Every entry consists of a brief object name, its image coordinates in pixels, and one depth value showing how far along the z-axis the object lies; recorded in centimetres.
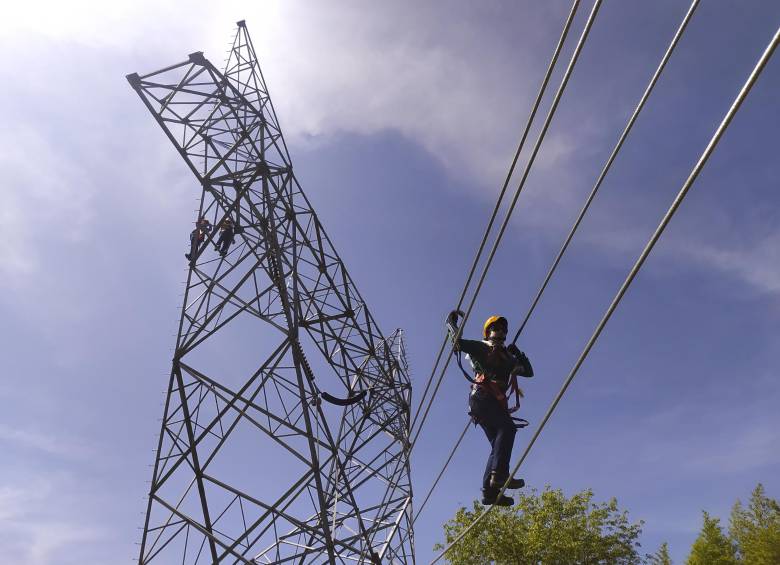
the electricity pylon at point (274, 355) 759
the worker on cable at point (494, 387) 476
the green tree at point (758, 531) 2079
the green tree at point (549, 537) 1917
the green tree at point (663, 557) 2270
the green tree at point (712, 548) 2203
